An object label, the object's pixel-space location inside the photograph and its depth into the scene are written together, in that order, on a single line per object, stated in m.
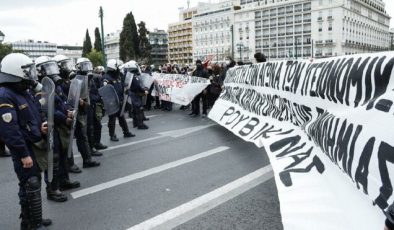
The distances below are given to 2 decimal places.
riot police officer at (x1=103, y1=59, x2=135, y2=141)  9.33
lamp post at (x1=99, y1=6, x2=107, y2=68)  25.97
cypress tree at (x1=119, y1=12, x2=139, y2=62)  103.50
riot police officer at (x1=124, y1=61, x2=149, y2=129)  11.10
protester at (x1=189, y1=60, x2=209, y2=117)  13.92
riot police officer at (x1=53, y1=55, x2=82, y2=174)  5.67
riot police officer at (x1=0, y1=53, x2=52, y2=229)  4.11
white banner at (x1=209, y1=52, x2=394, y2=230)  2.56
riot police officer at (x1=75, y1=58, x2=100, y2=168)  7.02
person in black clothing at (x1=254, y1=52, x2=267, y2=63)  10.06
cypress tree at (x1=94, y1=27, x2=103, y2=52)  155.88
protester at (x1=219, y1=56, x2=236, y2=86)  12.97
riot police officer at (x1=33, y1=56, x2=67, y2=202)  5.36
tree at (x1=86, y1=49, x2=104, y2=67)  129.20
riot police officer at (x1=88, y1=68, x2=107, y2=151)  8.11
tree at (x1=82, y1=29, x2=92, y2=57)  160.88
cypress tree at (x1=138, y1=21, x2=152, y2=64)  106.94
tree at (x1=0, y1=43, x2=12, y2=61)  63.11
